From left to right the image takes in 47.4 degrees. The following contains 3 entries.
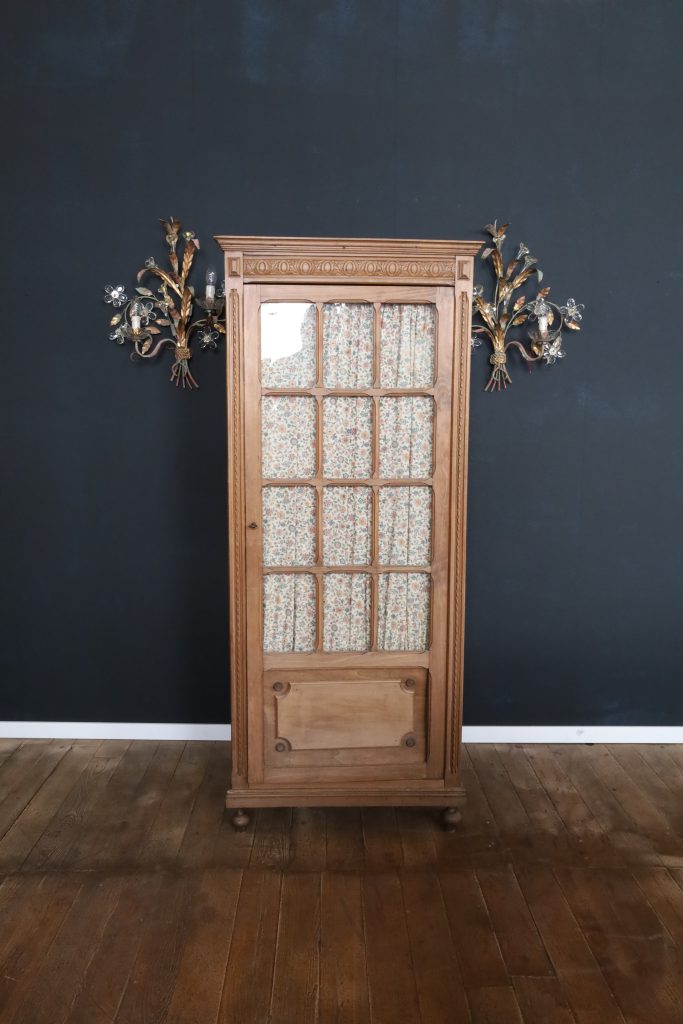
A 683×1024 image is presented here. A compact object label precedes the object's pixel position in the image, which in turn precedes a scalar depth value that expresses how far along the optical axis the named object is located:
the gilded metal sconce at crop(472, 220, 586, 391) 3.13
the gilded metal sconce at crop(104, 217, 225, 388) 3.09
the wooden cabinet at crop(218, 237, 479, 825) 2.50
